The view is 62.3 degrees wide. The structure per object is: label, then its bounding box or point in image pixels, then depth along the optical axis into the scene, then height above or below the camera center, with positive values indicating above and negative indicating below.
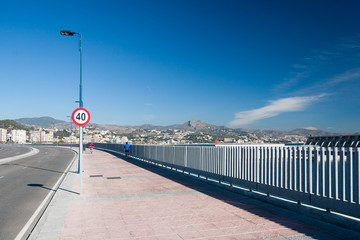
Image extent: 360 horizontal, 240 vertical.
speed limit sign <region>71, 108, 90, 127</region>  9.84 +0.50
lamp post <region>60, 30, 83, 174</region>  9.96 +4.75
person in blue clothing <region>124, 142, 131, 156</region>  30.74 -1.78
